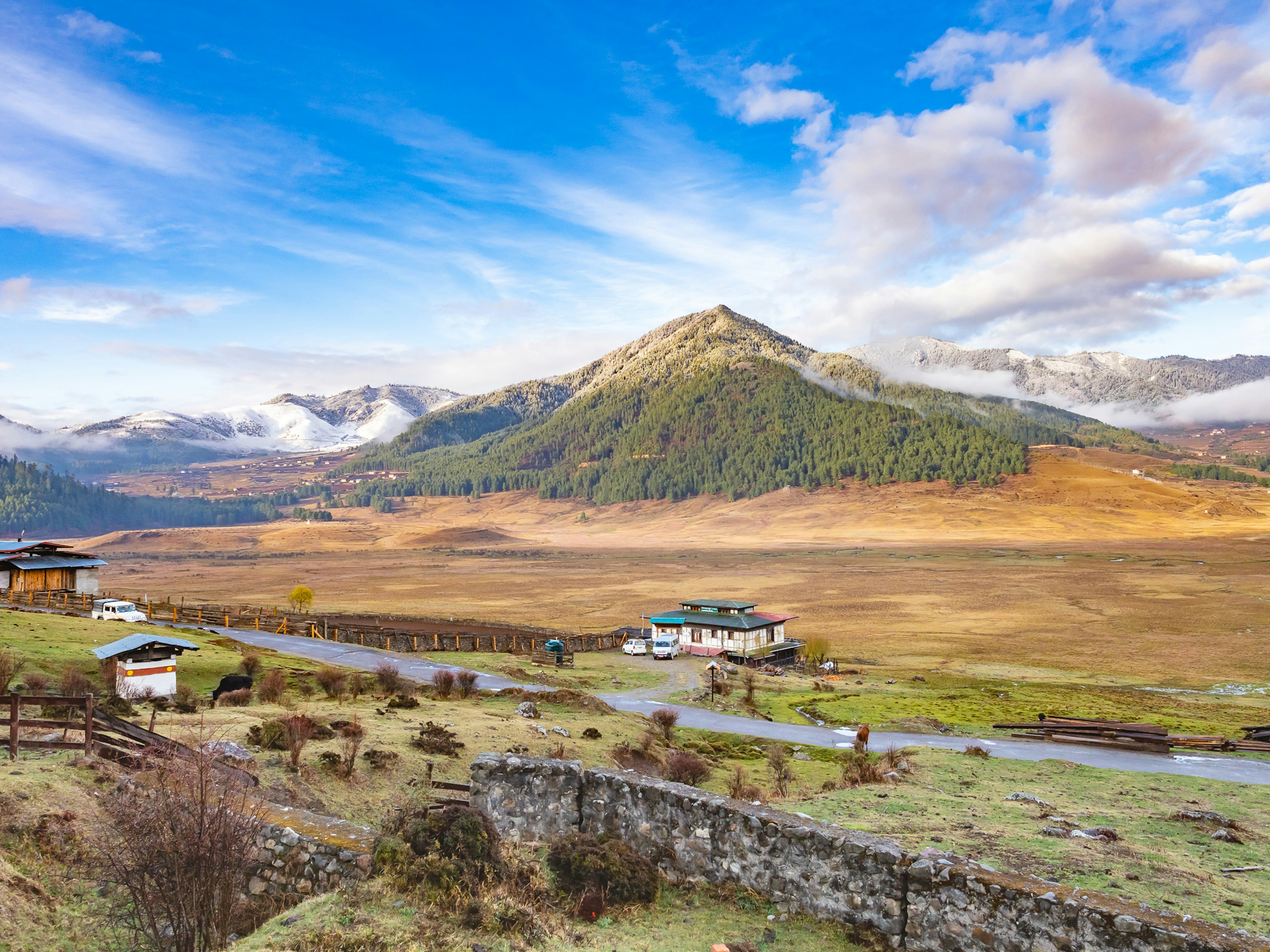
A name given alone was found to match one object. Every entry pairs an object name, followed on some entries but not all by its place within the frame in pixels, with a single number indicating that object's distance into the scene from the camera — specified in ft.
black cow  85.35
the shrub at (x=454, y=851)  29.63
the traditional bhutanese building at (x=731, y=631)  188.96
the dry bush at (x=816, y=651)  180.14
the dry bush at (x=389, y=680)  99.35
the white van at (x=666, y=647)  181.88
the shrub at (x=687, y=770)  64.64
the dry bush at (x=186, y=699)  70.54
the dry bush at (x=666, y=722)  88.17
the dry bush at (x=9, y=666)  67.82
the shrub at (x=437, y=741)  64.64
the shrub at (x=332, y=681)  90.48
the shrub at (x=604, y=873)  32.01
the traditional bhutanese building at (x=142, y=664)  78.69
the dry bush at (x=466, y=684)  103.35
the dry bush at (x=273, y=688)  83.10
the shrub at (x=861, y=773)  59.26
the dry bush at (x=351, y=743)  53.62
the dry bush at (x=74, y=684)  70.18
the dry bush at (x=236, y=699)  78.12
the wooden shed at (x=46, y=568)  169.99
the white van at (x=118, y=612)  139.03
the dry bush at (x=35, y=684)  69.41
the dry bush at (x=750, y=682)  123.13
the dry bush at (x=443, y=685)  100.27
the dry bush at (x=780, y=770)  64.34
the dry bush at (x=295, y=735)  52.13
